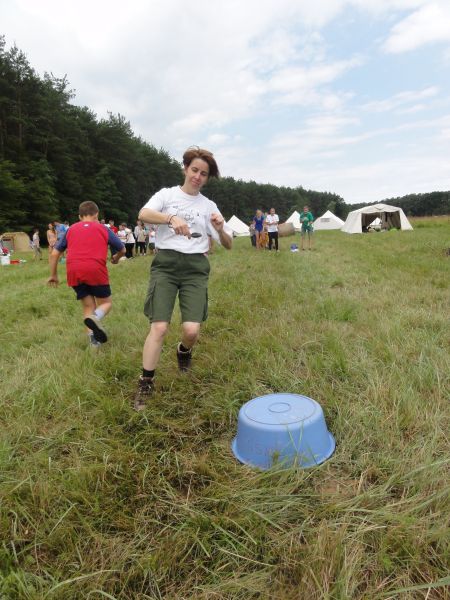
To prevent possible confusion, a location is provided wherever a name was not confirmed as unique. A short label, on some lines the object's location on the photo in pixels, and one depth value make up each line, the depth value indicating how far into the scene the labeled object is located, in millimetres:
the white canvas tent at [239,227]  50844
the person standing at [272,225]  15023
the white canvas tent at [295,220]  50672
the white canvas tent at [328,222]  52119
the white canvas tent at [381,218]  33125
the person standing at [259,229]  17172
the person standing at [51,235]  17847
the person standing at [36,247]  18739
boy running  4266
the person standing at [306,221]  15552
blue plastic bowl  1975
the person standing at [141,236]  18531
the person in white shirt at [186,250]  3004
